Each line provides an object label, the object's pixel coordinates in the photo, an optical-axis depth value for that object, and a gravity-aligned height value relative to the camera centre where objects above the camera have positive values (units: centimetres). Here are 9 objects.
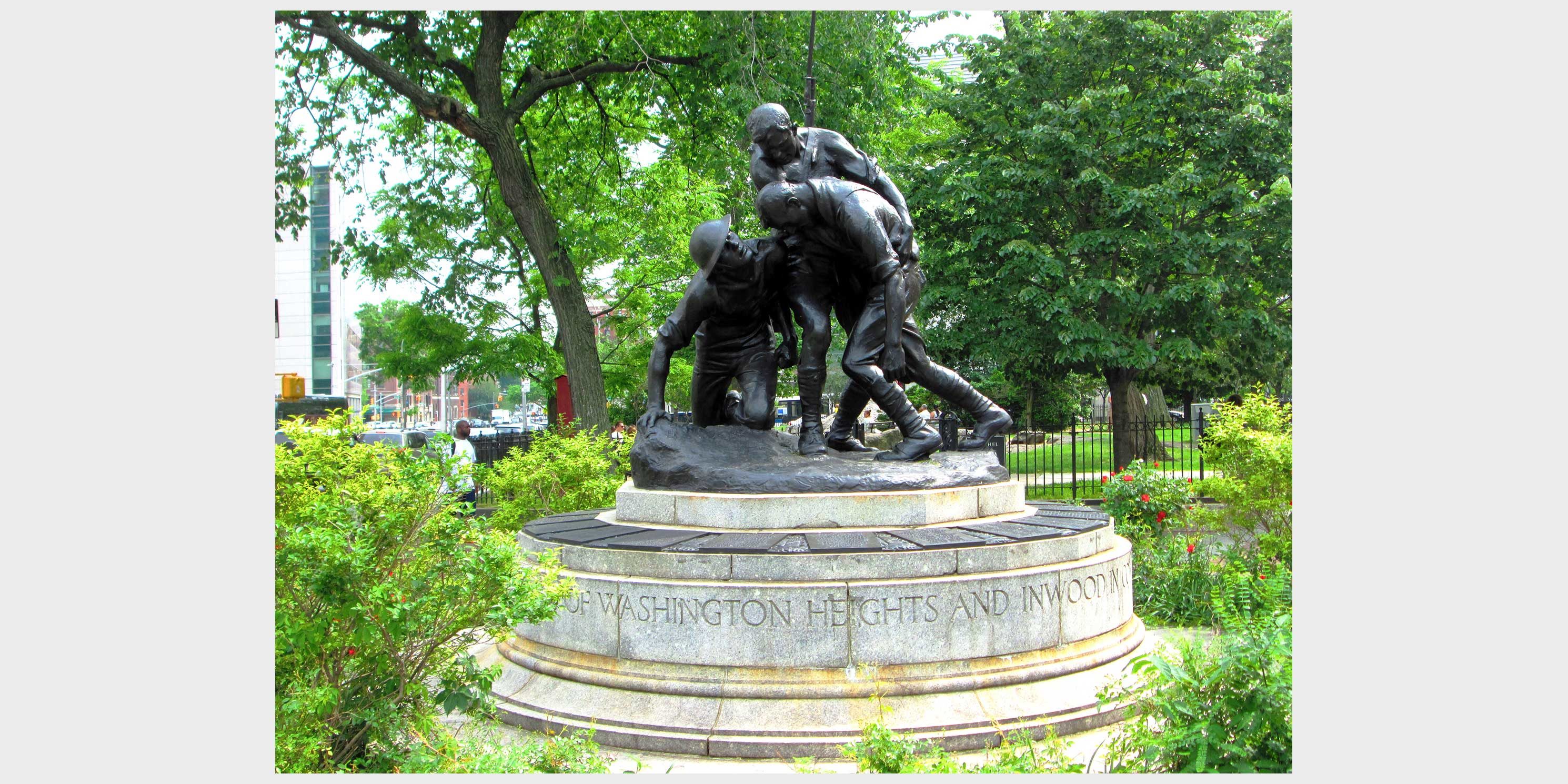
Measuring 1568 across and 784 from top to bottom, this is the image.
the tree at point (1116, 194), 1927 +398
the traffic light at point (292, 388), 1534 +39
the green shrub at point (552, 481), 1206 -82
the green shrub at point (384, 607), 481 -92
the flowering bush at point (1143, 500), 1073 -99
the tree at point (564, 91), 1588 +534
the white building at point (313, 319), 5103 +539
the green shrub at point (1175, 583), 888 -157
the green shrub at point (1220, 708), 434 -129
